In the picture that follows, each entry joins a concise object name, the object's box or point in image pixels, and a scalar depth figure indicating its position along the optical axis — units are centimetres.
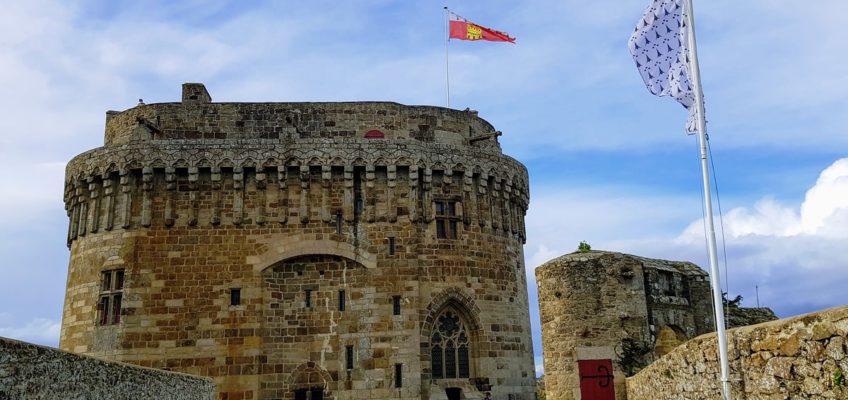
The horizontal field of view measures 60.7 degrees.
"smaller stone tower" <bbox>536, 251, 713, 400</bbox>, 2412
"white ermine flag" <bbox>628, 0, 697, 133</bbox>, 1234
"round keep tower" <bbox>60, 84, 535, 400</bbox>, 2086
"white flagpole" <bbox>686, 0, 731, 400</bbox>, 957
